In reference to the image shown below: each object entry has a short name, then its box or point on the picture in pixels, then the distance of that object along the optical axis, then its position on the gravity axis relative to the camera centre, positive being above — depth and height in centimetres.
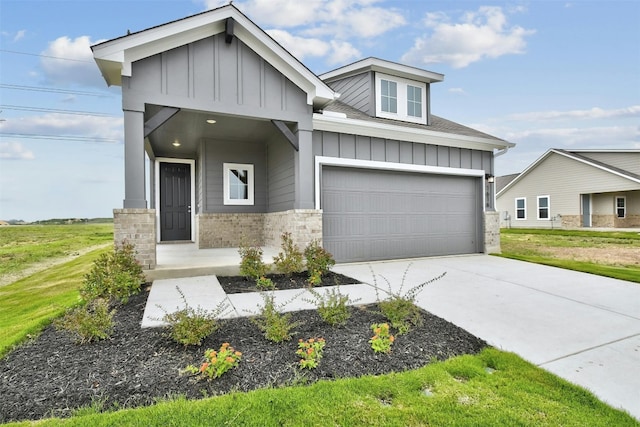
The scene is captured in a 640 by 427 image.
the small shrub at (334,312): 334 -102
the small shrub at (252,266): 571 -88
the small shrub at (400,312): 335 -105
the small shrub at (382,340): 276 -110
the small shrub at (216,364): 230 -107
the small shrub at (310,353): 247 -110
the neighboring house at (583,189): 1853 +138
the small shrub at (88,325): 292 -98
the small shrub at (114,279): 440 -85
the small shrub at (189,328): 277 -97
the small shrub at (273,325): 291 -103
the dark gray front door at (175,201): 1062 +54
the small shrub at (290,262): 603 -86
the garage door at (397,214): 754 +1
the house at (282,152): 553 +165
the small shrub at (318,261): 602 -86
